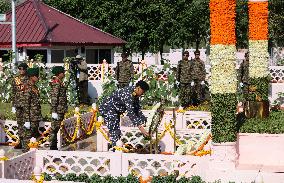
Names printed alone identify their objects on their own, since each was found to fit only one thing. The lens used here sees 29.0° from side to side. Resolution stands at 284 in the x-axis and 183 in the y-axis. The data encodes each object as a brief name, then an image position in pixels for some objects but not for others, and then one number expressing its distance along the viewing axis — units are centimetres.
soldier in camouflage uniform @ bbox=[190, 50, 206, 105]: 1780
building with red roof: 2450
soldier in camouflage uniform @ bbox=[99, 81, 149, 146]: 948
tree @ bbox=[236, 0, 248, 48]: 3624
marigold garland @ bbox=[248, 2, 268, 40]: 1332
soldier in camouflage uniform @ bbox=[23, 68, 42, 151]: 1160
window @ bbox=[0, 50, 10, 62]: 2543
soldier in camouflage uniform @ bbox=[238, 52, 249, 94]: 1811
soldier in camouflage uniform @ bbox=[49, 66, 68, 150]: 1154
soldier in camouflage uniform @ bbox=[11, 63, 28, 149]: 1184
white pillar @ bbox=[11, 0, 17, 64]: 2054
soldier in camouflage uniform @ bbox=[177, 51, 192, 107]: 1773
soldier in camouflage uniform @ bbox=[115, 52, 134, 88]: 1827
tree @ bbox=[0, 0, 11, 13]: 5094
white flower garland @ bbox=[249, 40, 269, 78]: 1379
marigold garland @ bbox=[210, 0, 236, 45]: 905
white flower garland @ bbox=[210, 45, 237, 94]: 923
